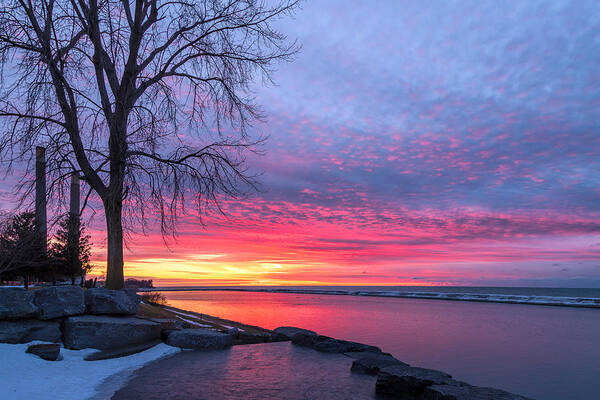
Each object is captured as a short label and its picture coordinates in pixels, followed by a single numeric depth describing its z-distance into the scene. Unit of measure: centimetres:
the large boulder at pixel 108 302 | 1048
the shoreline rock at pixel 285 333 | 1264
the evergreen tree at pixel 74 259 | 2997
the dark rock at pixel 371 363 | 866
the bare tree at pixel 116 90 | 998
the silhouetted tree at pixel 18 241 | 912
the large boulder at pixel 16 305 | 891
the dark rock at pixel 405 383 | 724
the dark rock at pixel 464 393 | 618
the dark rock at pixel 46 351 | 810
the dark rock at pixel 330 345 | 1118
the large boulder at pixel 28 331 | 861
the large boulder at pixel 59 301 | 955
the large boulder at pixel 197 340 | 1059
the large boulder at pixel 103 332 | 937
